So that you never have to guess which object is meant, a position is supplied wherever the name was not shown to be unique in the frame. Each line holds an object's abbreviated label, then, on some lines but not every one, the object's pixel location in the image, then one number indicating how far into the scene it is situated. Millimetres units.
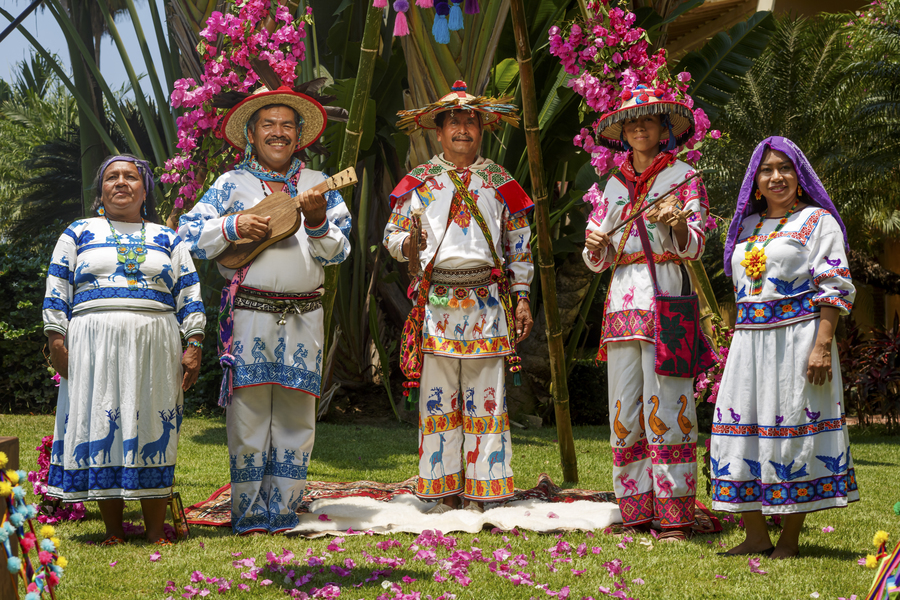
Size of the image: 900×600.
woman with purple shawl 3750
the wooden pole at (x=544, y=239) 5059
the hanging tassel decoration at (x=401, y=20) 4363
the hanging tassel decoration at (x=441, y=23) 4086
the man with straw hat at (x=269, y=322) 4312
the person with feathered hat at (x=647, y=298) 4277
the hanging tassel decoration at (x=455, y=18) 4141
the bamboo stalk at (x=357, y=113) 5062
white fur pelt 4438
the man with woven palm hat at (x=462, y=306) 4805
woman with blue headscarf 3928
